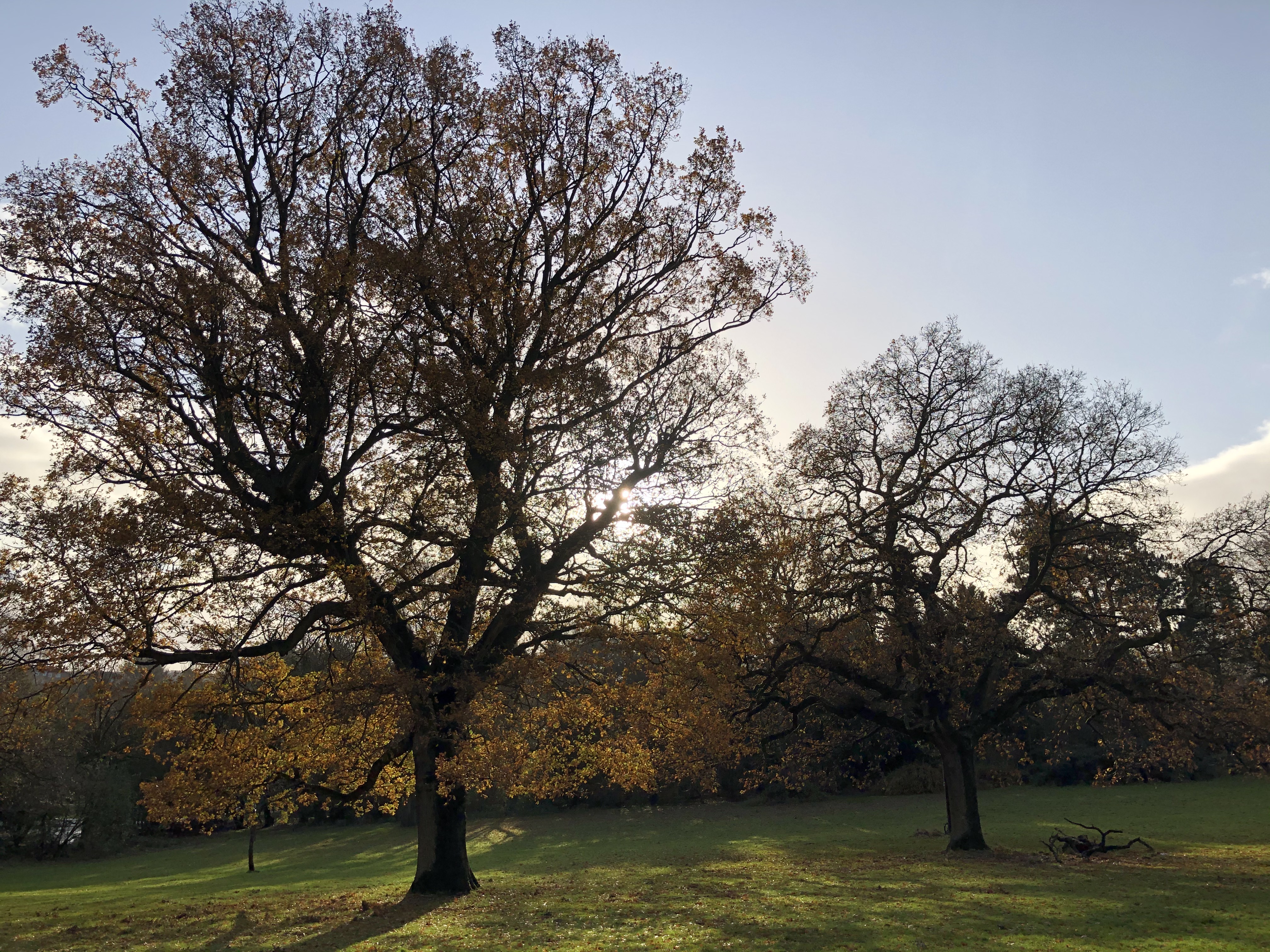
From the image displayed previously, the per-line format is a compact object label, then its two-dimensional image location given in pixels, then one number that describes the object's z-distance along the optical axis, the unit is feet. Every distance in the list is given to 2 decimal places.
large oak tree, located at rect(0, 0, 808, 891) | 45.42
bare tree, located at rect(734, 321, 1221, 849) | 68.03
